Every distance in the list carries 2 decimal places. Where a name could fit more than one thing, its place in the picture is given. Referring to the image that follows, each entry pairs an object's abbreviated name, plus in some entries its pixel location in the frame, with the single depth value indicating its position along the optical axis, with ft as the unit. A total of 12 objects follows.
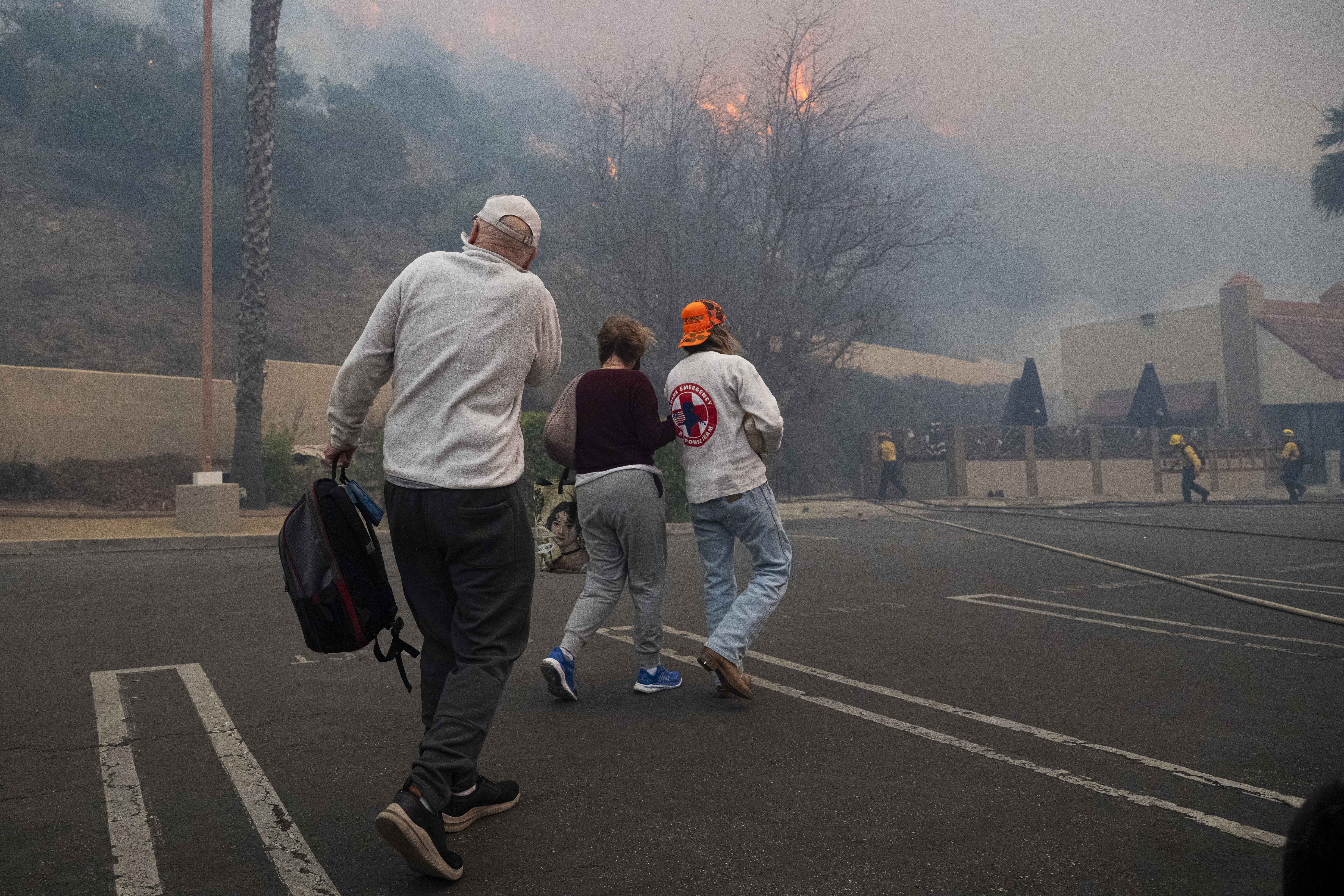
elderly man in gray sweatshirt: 9.46
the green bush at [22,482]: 52.60
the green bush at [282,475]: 58.85
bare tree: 70.69
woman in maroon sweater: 14.51
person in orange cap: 14.87
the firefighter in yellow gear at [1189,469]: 79.61
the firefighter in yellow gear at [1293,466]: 80.12
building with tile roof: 123.44
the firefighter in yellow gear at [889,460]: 82.33
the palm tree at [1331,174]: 135.64
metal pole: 46.16
